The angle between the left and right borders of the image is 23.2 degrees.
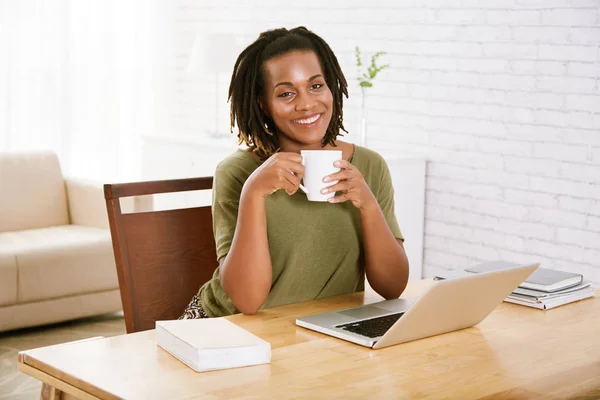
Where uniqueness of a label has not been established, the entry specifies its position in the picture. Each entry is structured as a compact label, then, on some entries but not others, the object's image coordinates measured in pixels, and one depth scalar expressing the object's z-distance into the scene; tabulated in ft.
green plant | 20.88
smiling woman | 10.21
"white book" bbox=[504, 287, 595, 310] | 10.04
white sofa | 18.60
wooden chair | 10.41
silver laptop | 8.84
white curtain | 26.03
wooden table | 8.17
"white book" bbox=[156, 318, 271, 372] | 8.43
